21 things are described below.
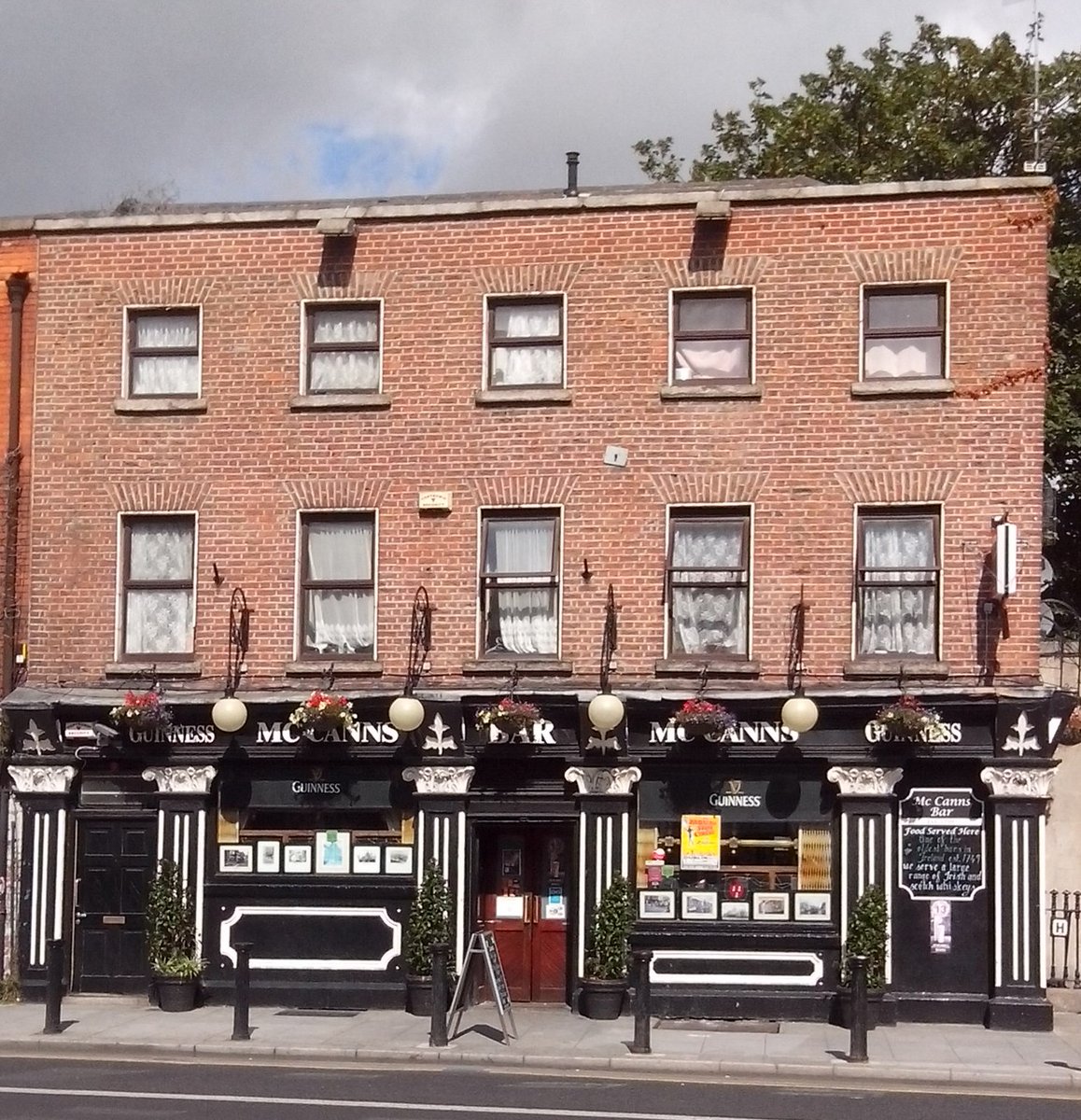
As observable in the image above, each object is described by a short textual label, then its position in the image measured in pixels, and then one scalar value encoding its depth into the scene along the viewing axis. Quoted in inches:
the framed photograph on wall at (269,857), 789.9
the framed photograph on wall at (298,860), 788.6
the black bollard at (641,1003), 643.5
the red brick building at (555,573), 747.4
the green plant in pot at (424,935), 751.1
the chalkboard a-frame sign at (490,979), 666.8
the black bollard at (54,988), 681.0
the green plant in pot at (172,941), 759.7
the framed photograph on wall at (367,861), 783.7
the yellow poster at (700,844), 761.6
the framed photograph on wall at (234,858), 792.3
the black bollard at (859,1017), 630.5
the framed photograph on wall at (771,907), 754.8
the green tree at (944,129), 1193.4
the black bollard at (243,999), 667.4
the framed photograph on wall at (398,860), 780.6
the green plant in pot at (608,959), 736.3
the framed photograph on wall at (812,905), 752.3
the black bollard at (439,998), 650.8
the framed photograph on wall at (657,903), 762.2
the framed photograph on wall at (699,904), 759.7
